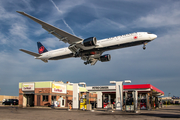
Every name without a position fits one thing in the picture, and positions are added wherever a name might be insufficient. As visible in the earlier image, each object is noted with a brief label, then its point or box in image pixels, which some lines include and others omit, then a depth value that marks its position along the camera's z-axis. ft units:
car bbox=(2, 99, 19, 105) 183.73
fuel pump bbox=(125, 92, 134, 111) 85.87
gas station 128.58
